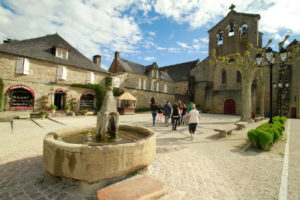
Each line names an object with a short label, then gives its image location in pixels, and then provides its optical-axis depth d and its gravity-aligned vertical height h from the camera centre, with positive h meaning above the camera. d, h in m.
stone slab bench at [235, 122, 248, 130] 7.95 -1.22
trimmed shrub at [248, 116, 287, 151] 4.51 -1.08
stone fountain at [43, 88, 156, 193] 2.24 -1.06
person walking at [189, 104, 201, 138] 5.79 -0.67
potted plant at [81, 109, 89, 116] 13.94 -1.24
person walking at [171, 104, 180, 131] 7.37 -0.60
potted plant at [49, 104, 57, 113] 12.39 -0.84
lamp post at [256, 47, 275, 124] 6.46 +2.49
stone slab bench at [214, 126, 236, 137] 6.24 -1.27
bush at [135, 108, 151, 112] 18.89 -1.00
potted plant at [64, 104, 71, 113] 13.28 -0.85
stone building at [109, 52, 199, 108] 20.39 +4.12
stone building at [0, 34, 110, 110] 11.18 +2.44
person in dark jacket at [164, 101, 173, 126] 8.77 -0.52
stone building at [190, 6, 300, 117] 18.81 +4.65
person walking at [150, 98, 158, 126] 8.96 -0.44
